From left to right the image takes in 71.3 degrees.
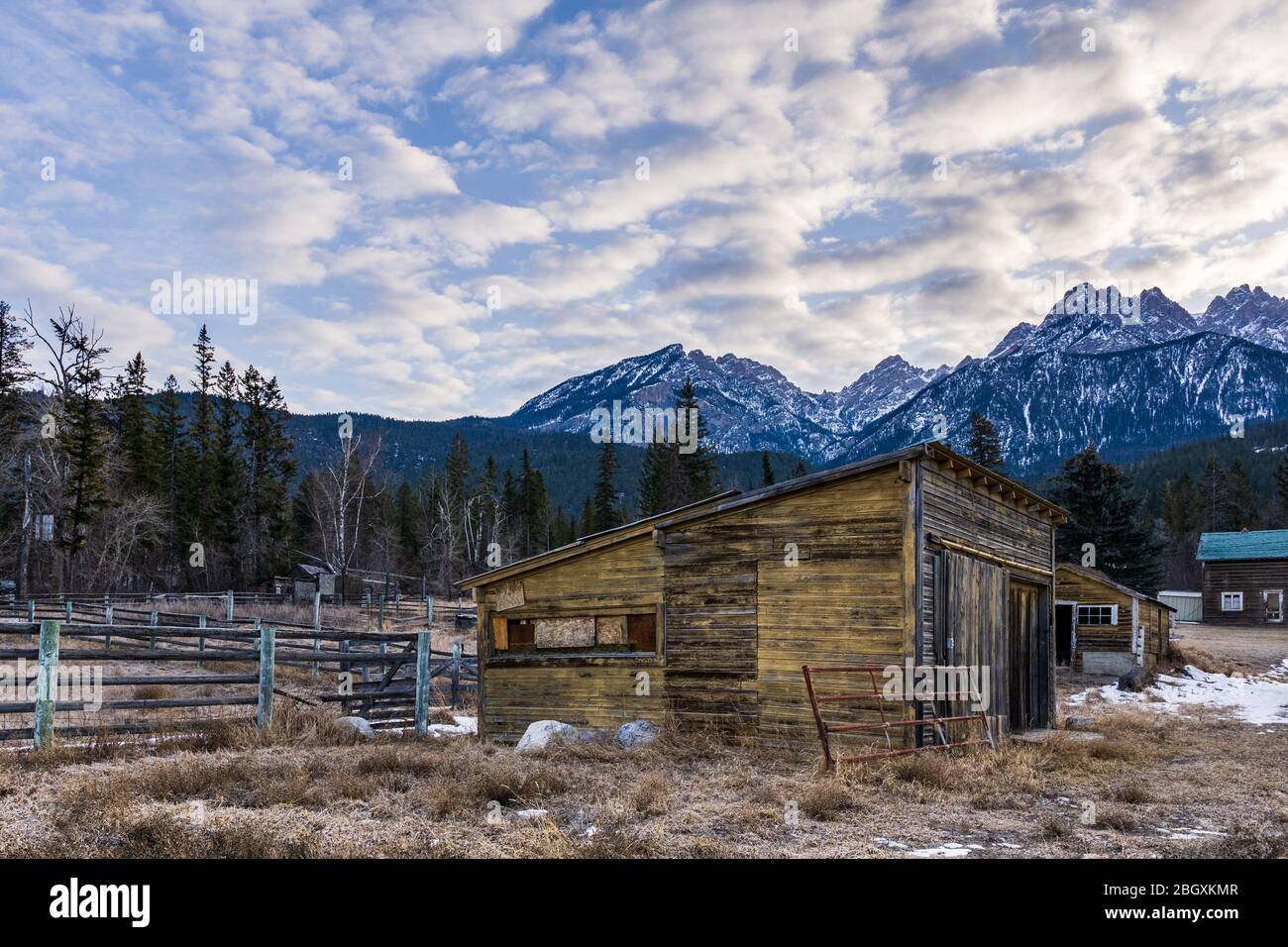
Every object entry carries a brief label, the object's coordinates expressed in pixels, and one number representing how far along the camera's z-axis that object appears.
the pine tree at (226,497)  60.88
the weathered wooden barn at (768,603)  13.45
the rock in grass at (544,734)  14.24
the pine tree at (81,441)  44.66
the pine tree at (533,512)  88.56
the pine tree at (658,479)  69.62
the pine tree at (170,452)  61.25
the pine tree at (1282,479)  80.19
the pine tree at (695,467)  69.62
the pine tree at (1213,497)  92.29
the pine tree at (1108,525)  46.34
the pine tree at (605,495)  81.62
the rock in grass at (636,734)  14.04
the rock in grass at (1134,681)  26.05
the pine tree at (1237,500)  88.28
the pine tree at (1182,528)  88.38
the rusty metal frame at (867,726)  11.27
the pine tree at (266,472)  61.00
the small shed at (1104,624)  30.00
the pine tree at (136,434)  60.31
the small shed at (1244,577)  51.22
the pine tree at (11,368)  44.16
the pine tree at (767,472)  72.38
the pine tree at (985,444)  55.25
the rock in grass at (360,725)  14.13
